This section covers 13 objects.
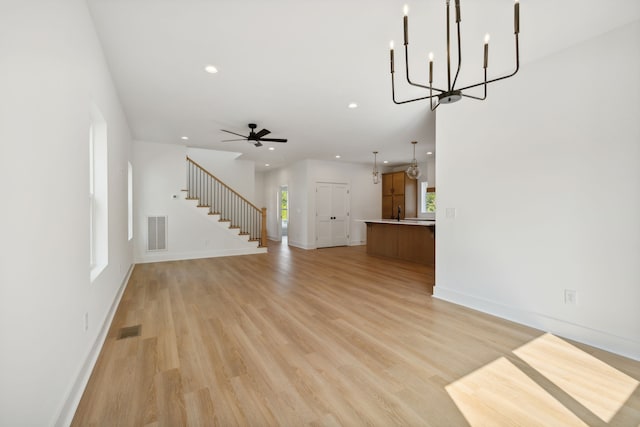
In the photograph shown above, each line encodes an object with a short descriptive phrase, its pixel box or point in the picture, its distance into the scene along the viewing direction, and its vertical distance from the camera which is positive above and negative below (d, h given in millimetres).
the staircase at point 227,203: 7926 +242
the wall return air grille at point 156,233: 6418 -506
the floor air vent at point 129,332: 2672 -1196
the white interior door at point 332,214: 8750 -103
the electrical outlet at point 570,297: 2637 -829
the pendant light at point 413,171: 6379 +912
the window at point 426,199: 8789 +368
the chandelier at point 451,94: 1534 +770
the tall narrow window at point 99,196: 2820 +159
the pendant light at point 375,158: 7551 +1600
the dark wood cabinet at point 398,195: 9078 +521
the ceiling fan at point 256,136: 4952 +1370
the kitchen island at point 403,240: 6047 -709
